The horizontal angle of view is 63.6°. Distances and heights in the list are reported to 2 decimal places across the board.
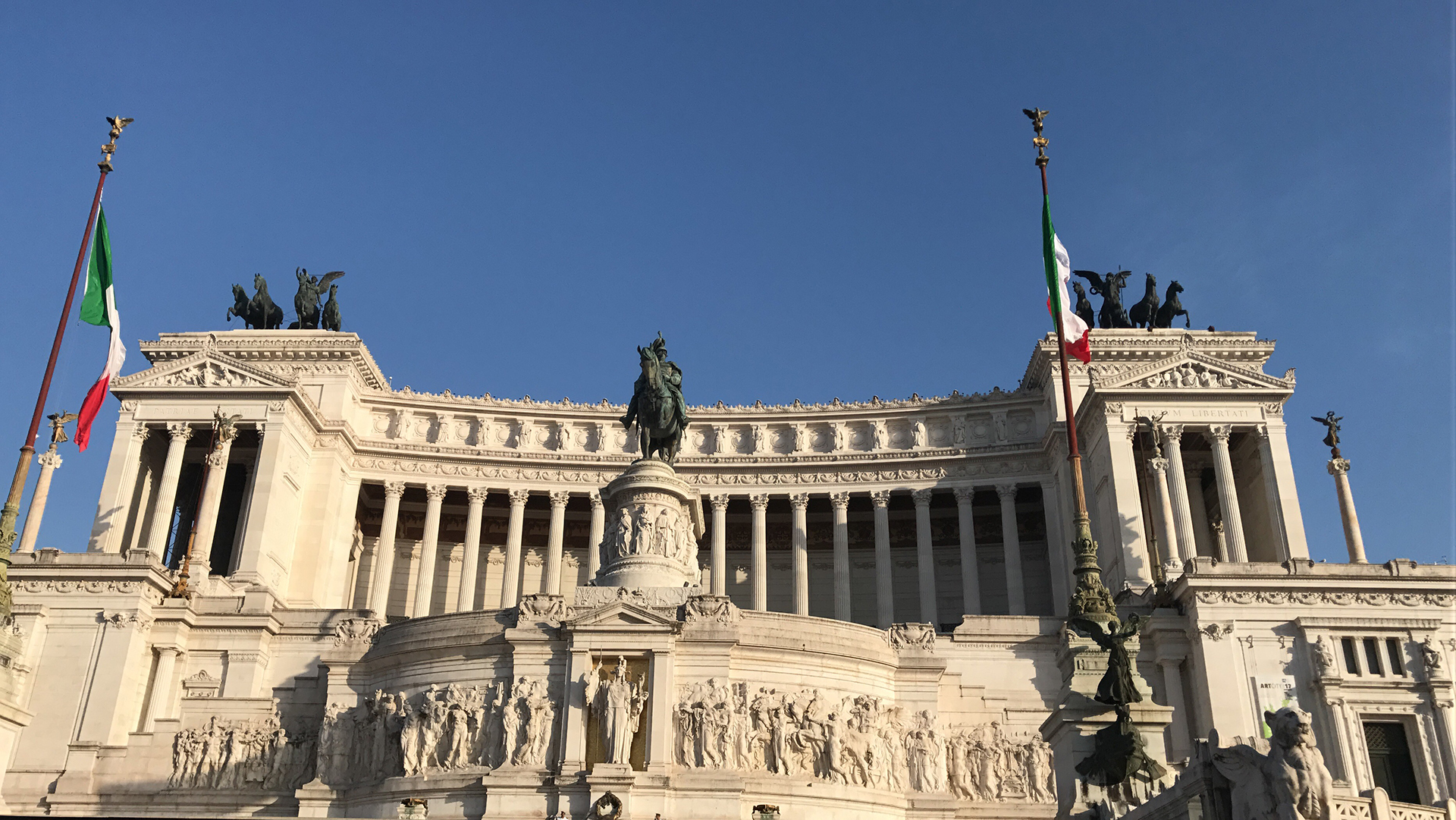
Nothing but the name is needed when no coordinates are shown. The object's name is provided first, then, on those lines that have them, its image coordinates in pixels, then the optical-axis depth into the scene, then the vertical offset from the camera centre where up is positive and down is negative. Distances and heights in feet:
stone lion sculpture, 43.47 +2.99
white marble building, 100.89 +27.78
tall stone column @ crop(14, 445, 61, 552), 164.14 +47.21
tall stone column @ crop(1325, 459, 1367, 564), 166.20 +47.08
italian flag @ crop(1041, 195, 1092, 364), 113.70 +54.13
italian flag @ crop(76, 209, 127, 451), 119.44 +54.02
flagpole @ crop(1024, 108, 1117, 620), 71.67 +17.18
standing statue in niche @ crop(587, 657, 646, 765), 96.68 +11.54
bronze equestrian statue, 121.49 +43.88
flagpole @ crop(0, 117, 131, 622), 72.79 +26.57
